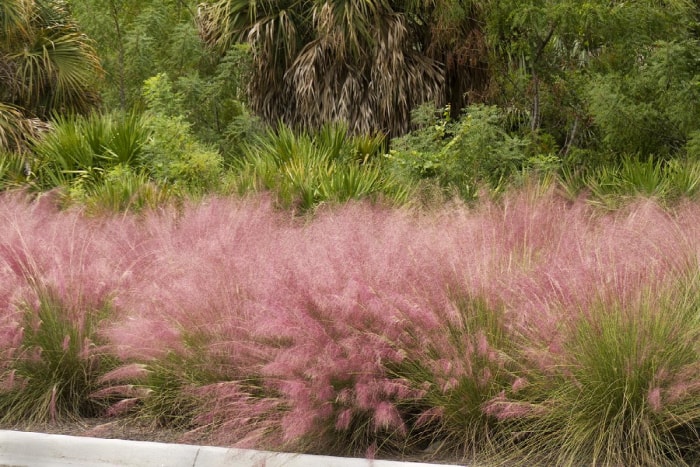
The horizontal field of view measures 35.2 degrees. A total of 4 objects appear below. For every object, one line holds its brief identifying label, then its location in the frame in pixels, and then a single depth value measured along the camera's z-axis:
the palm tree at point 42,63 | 20.55
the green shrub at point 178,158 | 13.97
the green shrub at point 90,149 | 15.69
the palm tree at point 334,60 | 19.42
